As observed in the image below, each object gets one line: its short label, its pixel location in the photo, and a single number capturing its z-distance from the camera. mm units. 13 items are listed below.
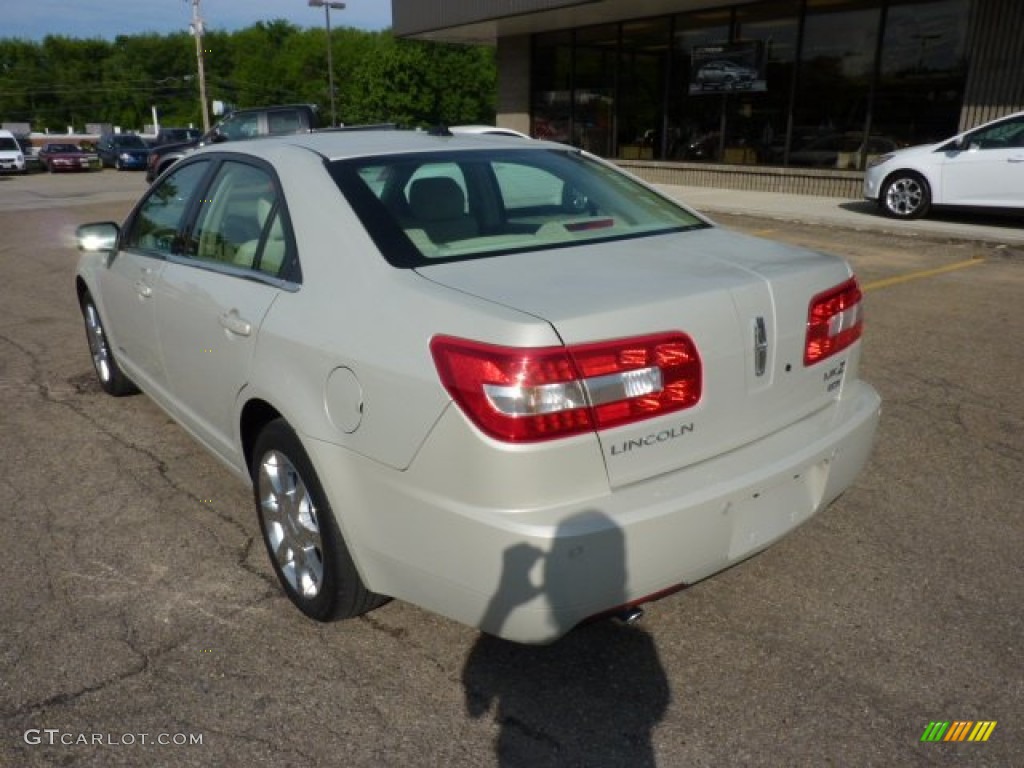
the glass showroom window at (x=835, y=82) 14938
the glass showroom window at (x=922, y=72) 13836
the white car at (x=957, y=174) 11172
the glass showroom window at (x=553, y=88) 20688
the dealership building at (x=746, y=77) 13930
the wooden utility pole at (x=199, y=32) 42488
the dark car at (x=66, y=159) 33875
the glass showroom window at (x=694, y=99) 17344
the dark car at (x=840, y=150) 15164
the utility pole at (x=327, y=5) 41350
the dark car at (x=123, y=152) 34344
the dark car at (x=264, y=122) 16359
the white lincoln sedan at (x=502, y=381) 2055
